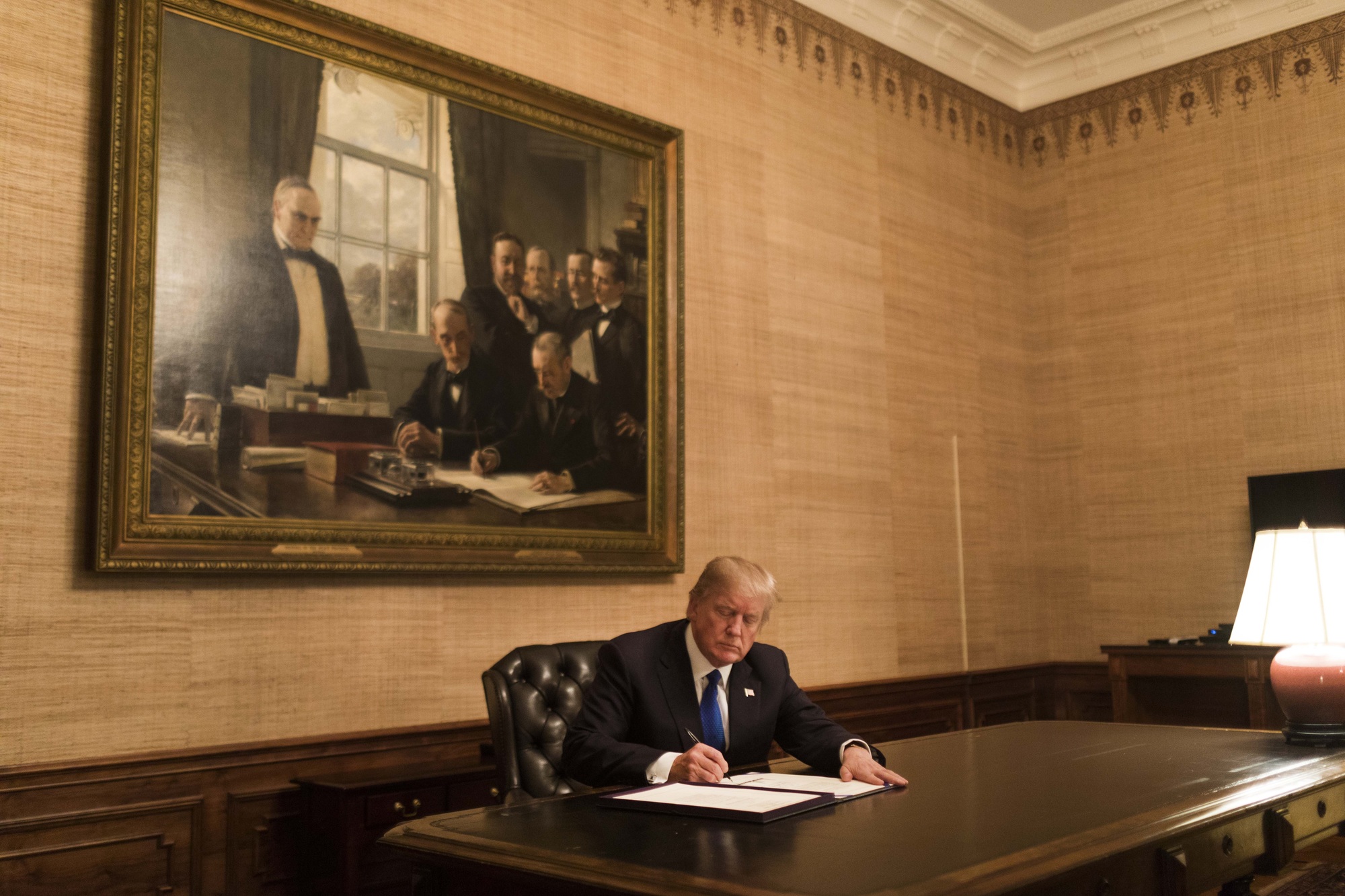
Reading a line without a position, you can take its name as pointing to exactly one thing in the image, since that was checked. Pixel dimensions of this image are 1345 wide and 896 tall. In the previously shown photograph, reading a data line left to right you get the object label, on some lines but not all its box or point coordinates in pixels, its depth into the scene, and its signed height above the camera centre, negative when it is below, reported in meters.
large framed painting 3.55 +0.94
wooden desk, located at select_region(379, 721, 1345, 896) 1.80 -0.47
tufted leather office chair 3.33 -0.39
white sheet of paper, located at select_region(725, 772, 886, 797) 2.48 -0.46
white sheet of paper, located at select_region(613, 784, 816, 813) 2.24 -0.45
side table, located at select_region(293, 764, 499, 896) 3.49 -0.71
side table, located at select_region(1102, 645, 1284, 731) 5.57 -0.64
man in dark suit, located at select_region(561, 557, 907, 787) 3.00 -0.32
